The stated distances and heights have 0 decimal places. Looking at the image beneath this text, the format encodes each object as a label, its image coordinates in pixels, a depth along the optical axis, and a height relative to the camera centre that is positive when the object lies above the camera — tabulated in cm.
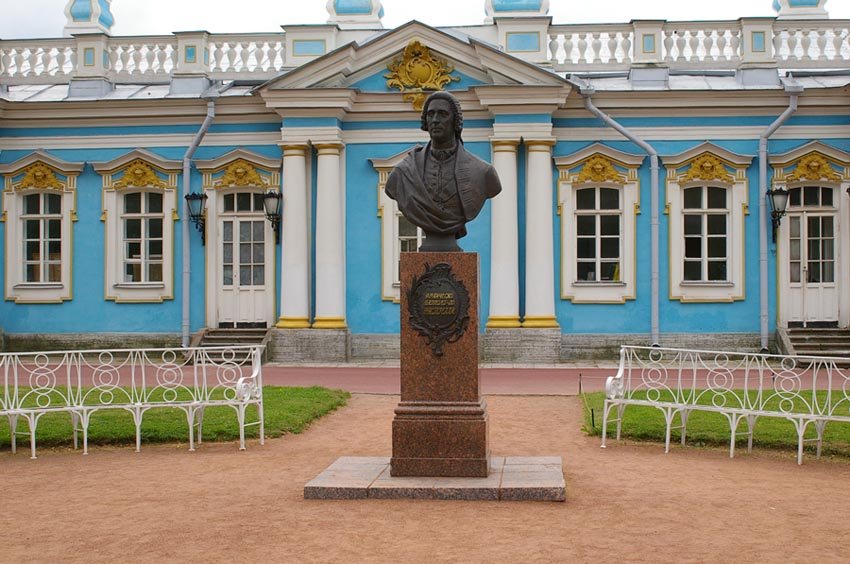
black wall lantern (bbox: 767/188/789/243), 1661 +130
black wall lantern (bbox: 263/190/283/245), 1709 +132
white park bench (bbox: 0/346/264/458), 830 -87
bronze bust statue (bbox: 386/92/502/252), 700 +68
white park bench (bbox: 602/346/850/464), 775 -90
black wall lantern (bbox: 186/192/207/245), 1741 +135
